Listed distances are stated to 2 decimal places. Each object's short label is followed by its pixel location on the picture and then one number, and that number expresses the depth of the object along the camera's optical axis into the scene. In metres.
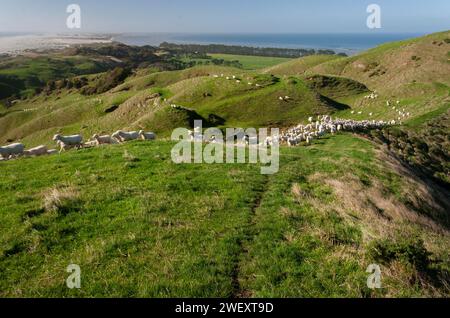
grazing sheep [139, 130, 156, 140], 31.50
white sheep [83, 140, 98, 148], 28.12
